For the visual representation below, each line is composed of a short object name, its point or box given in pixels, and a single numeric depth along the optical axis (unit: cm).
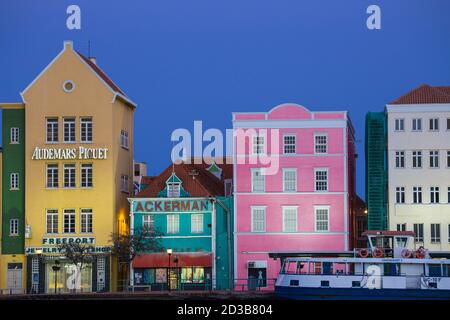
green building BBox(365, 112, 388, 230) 14612
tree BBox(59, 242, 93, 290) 14388
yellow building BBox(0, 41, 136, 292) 14600
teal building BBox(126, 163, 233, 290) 14500
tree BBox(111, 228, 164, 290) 14350
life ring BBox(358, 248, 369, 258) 13500
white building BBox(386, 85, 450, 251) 14350
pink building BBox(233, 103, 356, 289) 14488
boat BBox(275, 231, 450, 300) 13262
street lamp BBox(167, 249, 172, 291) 14270
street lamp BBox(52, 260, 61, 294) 14262
